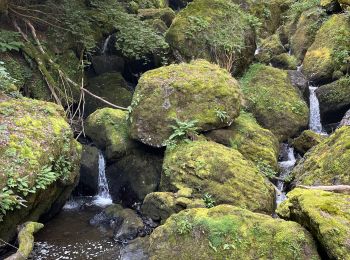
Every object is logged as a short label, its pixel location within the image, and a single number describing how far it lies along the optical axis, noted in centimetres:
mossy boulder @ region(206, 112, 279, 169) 1124
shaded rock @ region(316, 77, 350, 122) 1417
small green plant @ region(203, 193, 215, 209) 875
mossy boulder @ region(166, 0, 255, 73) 1491
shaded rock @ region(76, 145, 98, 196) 1170
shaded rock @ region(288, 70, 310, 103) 1516
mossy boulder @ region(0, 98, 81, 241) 777
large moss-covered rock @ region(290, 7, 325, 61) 1870
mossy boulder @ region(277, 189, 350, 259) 532
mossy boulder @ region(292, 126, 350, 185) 839
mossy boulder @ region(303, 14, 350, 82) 1590
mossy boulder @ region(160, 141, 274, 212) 902
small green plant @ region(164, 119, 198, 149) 1045
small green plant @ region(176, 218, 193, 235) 638
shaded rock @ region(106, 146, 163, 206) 1084
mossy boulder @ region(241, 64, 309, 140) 1380
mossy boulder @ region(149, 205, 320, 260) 580
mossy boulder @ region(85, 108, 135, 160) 1145
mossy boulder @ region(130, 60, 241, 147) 1091
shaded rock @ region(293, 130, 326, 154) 1216
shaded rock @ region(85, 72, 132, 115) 1478
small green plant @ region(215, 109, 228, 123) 1109
